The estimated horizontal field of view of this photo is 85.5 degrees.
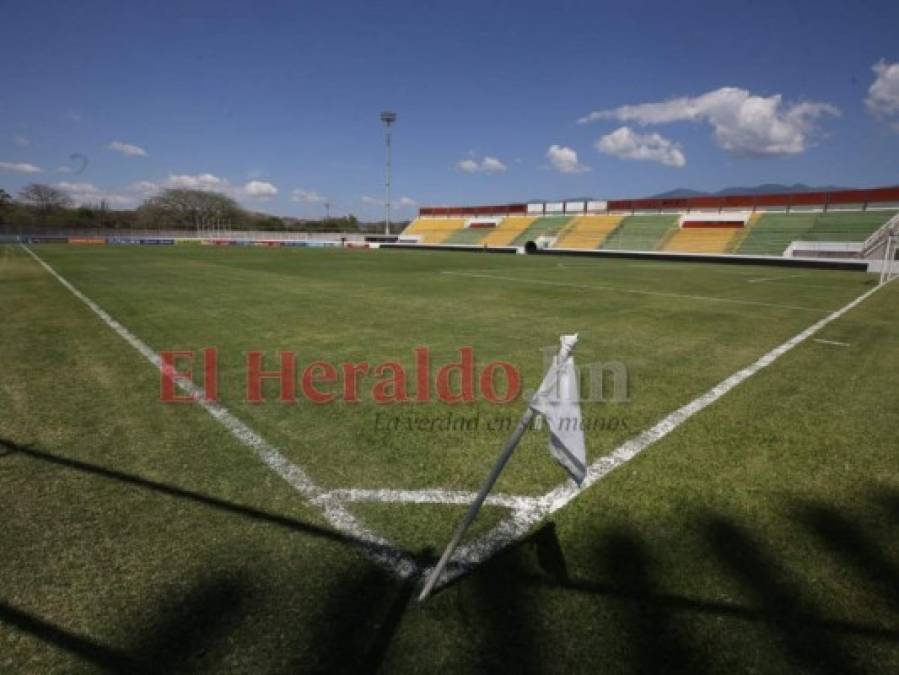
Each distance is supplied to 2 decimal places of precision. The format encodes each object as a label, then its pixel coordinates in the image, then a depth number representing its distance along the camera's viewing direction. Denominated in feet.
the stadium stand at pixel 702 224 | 108.06
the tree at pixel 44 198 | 264.52
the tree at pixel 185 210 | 300.20
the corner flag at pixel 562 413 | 5.87
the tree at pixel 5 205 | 235.07
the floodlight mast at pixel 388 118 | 194.18
